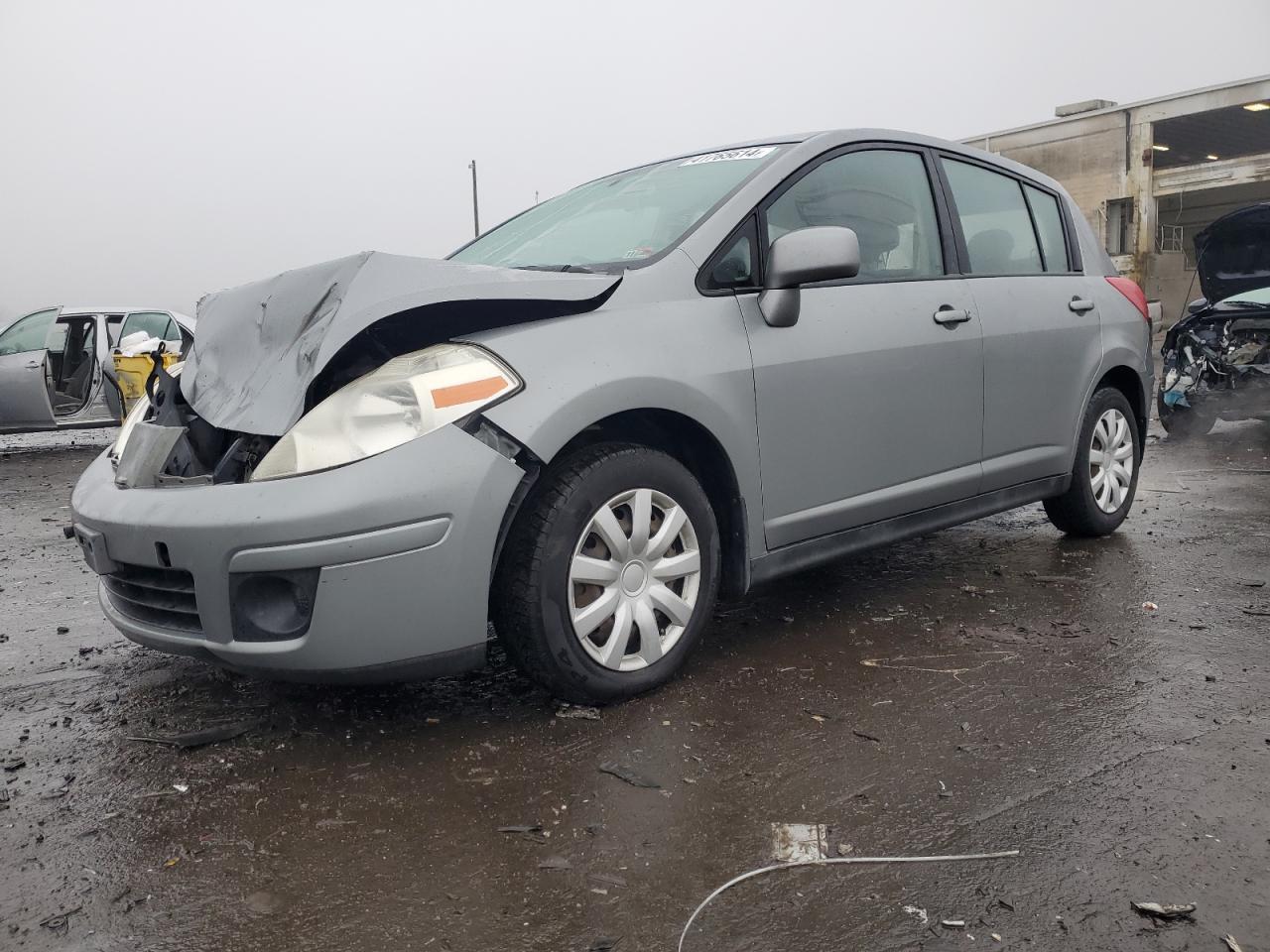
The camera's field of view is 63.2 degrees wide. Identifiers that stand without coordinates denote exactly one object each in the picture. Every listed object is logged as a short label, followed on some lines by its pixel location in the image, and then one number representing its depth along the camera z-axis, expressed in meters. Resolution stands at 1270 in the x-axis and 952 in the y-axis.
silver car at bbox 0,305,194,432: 10.65
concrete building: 28.50
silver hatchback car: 2.47
